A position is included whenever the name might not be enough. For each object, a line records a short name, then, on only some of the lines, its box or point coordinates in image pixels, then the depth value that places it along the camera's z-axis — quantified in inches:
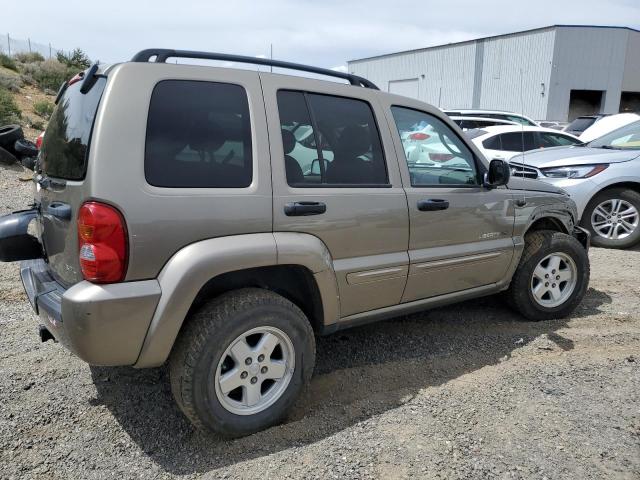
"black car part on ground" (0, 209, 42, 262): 122.0
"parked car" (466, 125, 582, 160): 378.6
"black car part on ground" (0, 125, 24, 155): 407.2
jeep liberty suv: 94.0
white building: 1309.1
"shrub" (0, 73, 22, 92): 815.7
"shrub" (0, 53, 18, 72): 997.8
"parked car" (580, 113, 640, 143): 392.4
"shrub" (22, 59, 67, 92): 943.0
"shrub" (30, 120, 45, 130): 631.0
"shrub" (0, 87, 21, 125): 585.0
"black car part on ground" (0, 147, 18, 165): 415.2
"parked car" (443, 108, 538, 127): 602.2
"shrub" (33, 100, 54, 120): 715.5
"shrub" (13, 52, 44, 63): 1166.3
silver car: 267.0
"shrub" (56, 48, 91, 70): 1163.3
